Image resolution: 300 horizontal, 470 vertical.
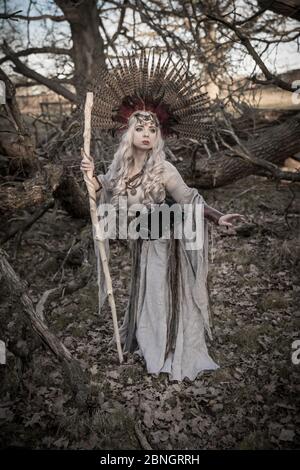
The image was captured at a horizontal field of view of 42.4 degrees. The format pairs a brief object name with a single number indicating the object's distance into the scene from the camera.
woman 3.45
